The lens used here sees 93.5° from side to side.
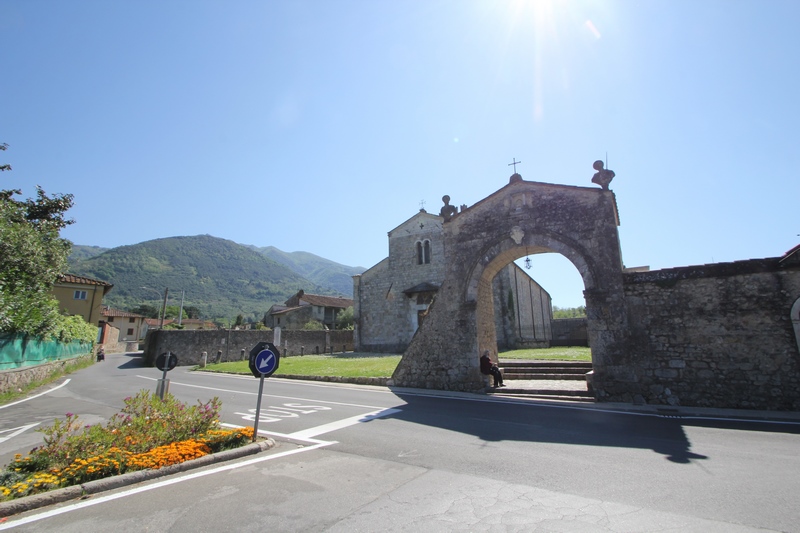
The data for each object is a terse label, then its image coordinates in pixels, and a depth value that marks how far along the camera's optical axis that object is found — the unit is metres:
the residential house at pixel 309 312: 58.01
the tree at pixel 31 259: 17.72
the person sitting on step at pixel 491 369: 14.05
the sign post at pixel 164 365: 8.42
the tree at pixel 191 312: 104.42
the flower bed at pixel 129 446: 4.86
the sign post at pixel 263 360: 7.49
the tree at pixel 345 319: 52.82
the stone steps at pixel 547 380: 12.54
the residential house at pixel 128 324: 73.71
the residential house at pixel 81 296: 40.91
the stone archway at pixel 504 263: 12.59
